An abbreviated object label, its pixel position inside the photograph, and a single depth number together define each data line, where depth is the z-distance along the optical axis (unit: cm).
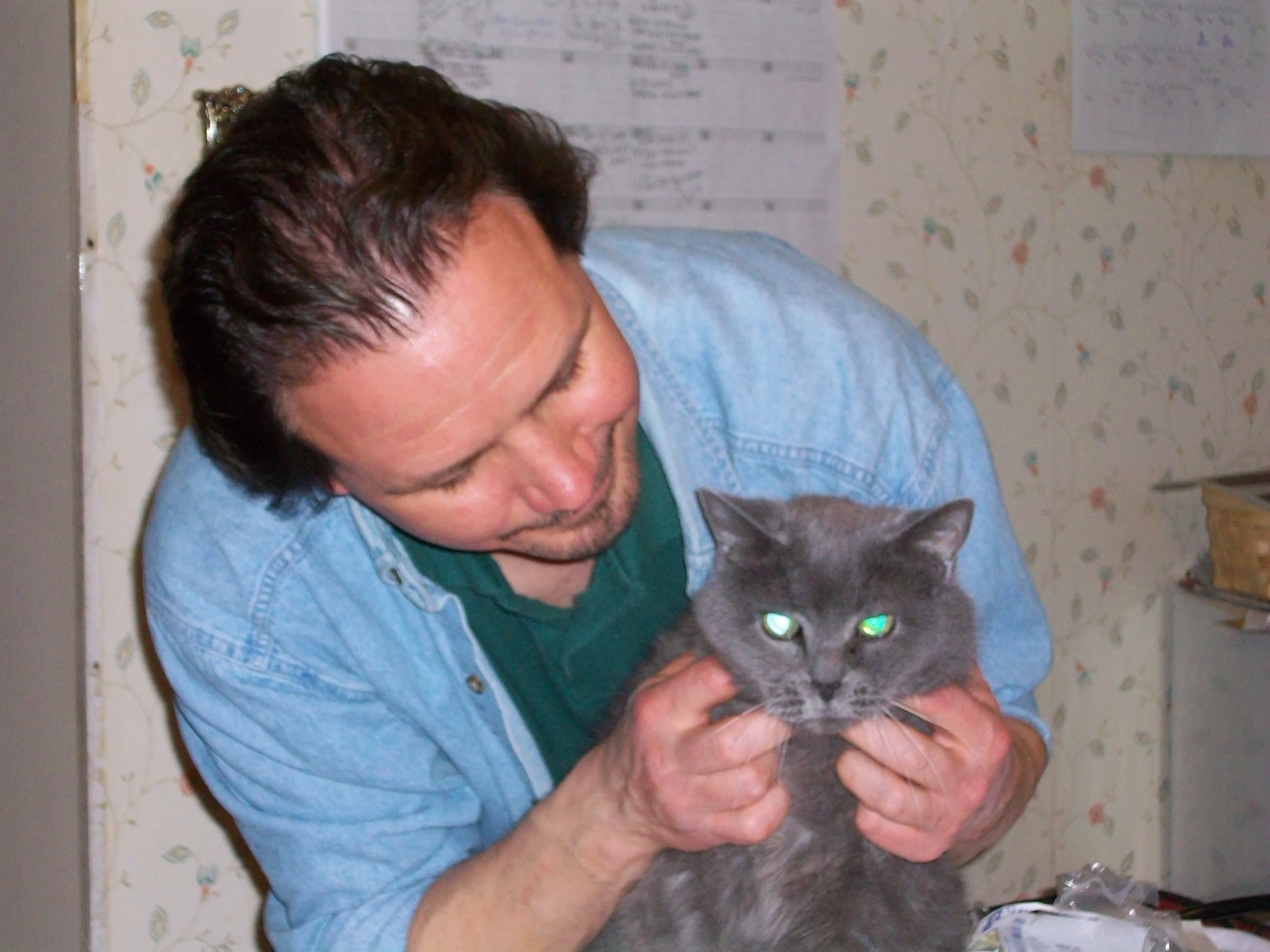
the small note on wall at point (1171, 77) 248
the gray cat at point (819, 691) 109
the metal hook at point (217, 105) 175
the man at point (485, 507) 95
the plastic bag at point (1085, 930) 124
